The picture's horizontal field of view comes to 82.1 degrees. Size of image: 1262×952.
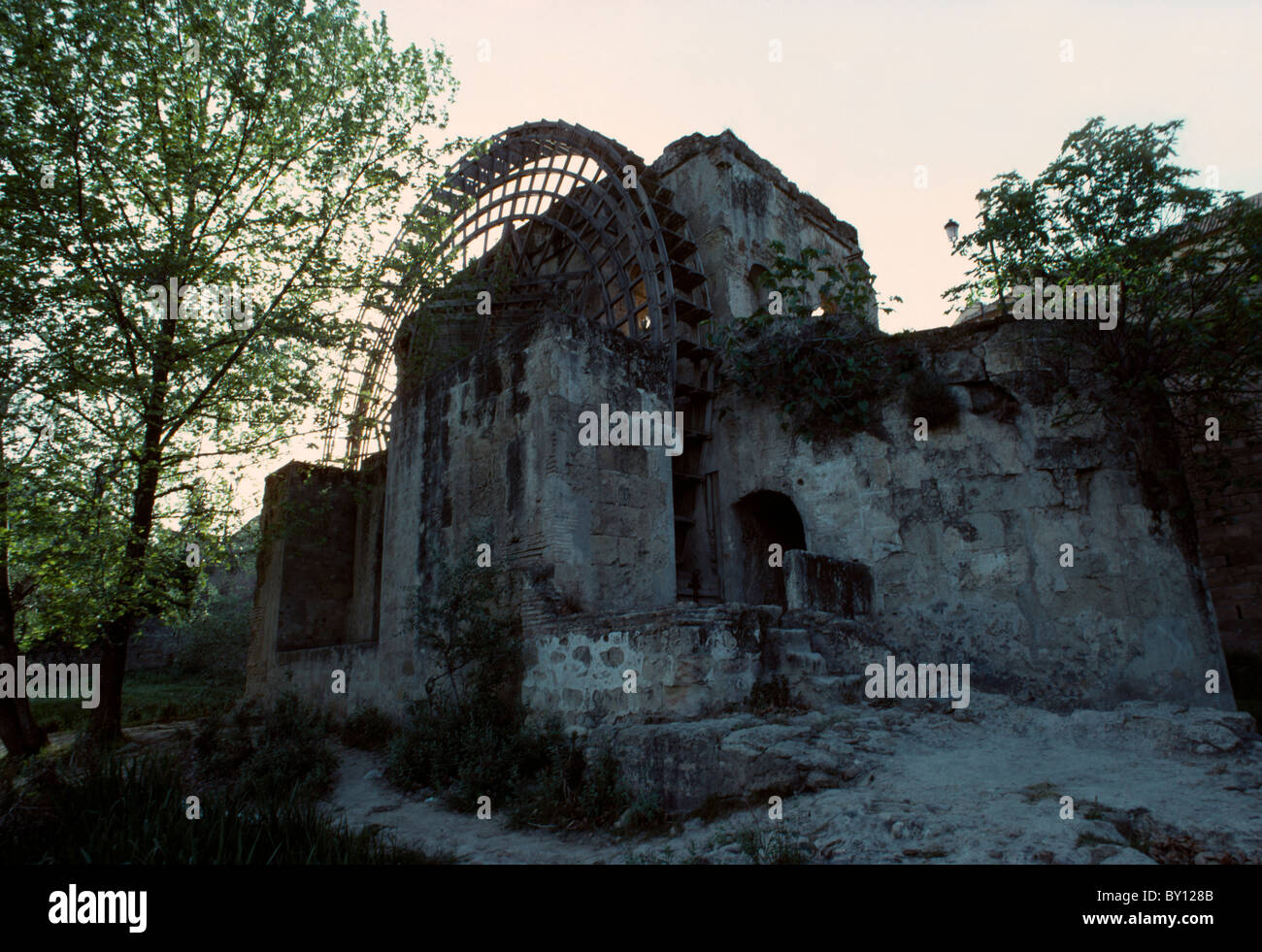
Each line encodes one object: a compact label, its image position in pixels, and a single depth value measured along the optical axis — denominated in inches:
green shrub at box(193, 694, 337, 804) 259.8
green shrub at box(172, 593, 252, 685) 686.5
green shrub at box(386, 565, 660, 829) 205.5
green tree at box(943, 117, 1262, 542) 305.7
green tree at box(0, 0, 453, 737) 294.2
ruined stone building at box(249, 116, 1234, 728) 252.7
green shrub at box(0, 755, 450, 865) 153.6
